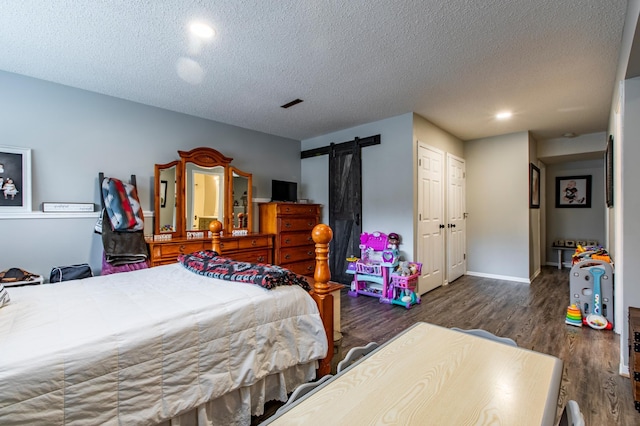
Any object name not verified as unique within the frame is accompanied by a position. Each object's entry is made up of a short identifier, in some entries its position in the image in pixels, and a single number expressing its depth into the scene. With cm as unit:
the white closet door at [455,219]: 482
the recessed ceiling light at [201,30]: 204
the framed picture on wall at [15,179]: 271
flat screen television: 471
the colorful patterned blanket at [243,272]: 177
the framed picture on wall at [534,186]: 482
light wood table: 75
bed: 100
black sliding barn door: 449
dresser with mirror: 354
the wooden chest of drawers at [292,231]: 440
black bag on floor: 284
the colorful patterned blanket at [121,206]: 306
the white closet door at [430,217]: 409
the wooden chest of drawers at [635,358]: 174
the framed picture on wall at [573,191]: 589
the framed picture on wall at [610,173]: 317
